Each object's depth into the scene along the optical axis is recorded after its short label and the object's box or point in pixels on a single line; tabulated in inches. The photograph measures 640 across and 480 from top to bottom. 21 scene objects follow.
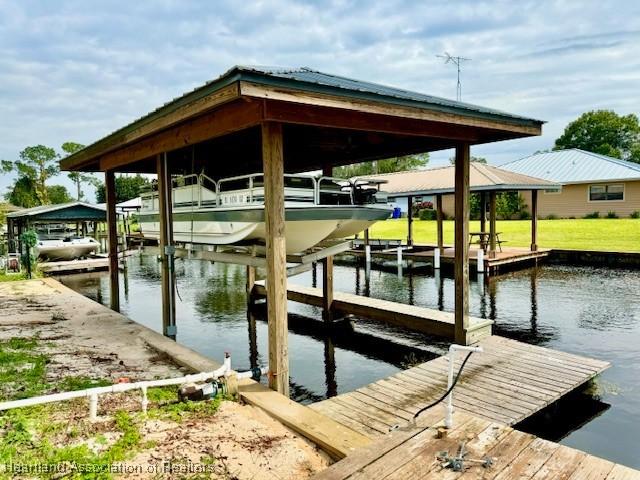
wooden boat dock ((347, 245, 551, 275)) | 682.1
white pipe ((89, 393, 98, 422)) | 156.9
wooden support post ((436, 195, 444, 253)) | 771.4
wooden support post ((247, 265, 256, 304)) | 486.3
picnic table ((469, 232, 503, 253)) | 706.2
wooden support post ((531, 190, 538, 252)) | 775.7
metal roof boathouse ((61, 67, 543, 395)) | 175.2
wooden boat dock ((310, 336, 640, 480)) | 123.6
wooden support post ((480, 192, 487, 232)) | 742.5
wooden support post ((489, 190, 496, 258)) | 708.7
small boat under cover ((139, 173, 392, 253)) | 236.2
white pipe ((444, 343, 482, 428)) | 143.2
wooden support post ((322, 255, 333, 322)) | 409.1
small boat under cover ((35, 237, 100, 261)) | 859.4
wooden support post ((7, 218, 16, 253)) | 877.8
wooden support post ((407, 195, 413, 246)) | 892.0
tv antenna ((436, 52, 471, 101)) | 419.6
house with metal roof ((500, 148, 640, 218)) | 1090.7
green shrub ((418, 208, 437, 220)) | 1433.4
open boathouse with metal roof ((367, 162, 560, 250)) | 711.7
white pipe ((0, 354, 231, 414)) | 151.3
